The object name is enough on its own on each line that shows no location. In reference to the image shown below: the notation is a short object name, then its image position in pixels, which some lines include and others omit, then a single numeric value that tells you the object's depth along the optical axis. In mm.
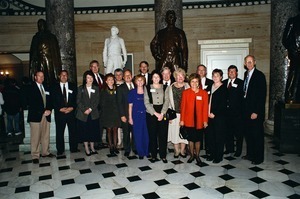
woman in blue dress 5277
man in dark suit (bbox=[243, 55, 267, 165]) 4922
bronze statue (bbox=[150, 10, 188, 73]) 6102
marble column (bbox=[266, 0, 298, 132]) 7121
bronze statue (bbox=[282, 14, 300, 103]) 5482
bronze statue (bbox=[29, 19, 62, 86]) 5879
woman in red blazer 4812
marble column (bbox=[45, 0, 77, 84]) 6609
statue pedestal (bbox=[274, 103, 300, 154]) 5562
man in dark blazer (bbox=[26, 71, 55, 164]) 5523
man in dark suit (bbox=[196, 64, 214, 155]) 5758
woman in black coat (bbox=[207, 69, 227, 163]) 4930
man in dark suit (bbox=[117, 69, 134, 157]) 5586
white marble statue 6734
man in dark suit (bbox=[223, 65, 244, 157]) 5277
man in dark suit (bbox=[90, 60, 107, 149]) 6141
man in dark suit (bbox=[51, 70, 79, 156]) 5688
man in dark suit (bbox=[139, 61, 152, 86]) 6151
